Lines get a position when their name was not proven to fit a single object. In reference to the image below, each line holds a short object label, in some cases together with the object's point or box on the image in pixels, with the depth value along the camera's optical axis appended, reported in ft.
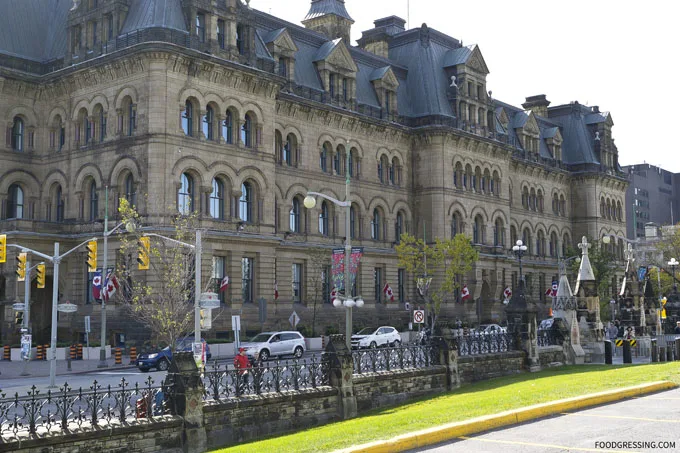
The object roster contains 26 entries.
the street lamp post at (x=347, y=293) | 89.35
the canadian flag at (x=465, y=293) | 208.44
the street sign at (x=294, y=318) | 155.79
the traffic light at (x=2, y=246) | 105.81
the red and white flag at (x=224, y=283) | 147.43
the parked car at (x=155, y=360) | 120.37
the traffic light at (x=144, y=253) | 116.57
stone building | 151.94
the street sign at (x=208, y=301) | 89.04
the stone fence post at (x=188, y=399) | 65.57
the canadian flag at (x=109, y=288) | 133.39
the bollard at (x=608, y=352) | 122.52
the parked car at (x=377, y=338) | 158.40
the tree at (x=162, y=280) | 122.83
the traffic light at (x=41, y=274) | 119.85
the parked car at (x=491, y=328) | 173.52
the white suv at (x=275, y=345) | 133.90
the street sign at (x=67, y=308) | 122.21
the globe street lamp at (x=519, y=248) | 164.40
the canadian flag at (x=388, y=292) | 196.65
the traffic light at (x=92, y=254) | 119.65
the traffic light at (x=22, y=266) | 115.34
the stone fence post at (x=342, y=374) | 81.05
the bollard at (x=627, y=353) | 122.72
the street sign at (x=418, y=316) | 144.86
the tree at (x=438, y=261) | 198.39
